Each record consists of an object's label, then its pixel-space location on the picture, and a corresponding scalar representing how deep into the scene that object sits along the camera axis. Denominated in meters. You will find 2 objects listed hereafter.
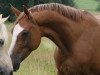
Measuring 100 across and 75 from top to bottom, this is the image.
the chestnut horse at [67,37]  7.87
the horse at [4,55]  7.46
